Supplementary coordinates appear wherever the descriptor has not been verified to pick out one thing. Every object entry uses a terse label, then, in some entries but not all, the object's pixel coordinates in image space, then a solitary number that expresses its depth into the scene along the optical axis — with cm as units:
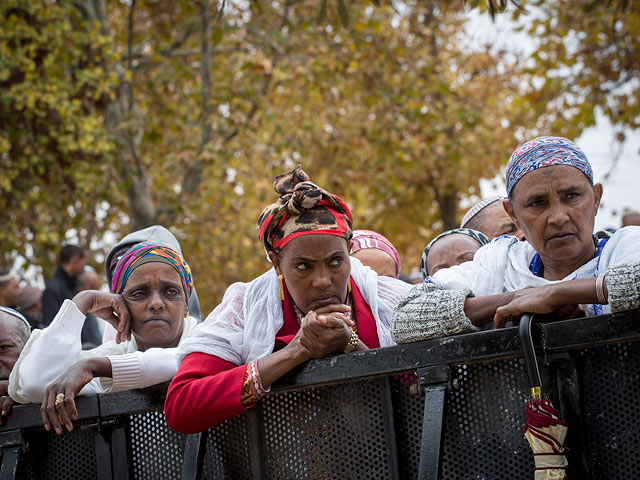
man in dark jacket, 891
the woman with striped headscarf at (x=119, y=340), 327
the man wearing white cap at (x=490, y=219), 441
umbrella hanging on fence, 210
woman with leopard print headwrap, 275
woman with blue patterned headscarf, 256
